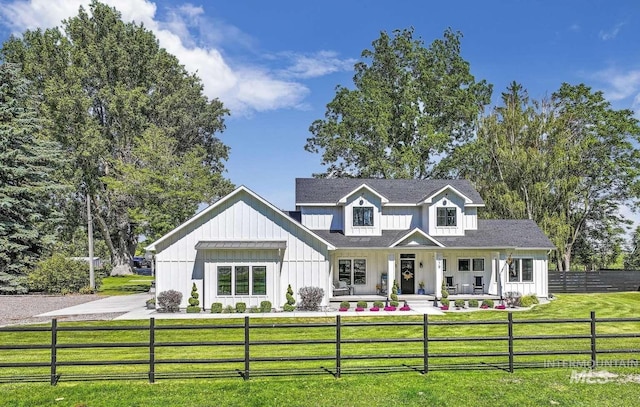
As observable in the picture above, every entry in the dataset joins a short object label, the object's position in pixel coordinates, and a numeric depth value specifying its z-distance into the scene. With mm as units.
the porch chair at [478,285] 27641
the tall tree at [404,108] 42344
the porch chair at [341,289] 26375
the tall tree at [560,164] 37750
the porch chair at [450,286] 27406
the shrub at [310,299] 23047
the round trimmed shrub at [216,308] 22188
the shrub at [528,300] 25016
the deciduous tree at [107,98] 40906
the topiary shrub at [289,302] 22828
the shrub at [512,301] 24984
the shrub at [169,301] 22594
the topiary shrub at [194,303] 22312
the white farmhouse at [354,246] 23156
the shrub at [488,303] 24180
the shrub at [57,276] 30359
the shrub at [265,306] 22594
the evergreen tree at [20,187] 30922
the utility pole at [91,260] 30984
